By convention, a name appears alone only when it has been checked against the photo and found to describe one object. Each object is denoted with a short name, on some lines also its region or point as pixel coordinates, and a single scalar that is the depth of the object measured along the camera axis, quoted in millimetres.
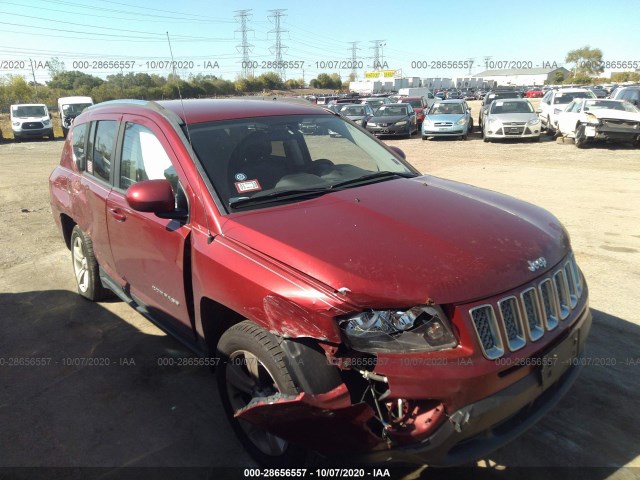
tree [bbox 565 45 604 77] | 104312
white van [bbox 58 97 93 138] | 26984
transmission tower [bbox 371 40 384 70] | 108250
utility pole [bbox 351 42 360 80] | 92812
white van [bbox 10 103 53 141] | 25672
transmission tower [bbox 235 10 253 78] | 35744
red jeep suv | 1983
